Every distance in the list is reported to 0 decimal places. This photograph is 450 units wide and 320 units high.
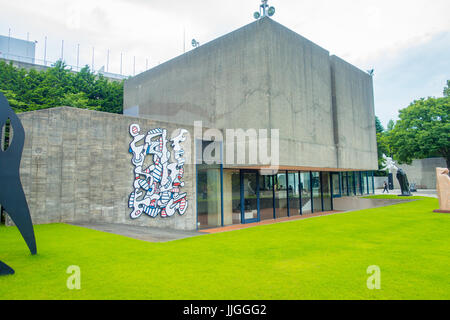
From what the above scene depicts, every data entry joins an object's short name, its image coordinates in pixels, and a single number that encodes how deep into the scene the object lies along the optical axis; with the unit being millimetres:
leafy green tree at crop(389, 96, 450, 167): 40250
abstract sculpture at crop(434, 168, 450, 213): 17422
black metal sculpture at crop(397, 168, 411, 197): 31666
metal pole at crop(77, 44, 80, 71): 67438
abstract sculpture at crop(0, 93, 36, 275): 6094
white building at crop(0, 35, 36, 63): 55625
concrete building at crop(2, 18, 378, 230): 12883
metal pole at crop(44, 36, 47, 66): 64175
